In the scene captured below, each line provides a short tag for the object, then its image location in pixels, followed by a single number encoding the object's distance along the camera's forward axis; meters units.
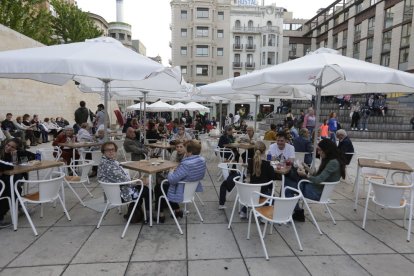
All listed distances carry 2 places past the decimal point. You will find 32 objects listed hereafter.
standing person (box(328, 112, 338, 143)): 12.66
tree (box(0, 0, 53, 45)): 15.80
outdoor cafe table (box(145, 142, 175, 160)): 7.19
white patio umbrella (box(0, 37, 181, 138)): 3.61
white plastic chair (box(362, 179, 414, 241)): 3.87
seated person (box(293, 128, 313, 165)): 6.91
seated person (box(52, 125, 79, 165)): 7.21
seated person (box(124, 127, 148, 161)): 6.66
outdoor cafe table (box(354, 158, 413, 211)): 4.92
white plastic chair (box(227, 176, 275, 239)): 3.72
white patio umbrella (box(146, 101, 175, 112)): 14.70
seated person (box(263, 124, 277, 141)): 8.68
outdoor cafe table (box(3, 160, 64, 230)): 3.88
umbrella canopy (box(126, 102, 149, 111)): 16.79
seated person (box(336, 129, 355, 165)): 6.68
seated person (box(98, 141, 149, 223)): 4.04
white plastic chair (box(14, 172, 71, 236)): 3.79
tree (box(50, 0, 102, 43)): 25.25
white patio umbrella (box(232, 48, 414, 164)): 3.99
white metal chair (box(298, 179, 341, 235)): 4.04
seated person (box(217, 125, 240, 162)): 7.95
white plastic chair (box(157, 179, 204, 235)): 4.01
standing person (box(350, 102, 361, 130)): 18.61
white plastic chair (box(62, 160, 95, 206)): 4.90
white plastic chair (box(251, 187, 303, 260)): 3.30
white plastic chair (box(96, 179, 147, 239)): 3.78
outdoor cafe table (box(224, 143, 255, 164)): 7.05
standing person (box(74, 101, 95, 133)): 10.55
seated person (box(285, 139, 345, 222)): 4.15
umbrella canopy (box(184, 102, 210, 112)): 15.94
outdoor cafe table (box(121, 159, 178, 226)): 4.13
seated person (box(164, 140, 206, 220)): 3.98
